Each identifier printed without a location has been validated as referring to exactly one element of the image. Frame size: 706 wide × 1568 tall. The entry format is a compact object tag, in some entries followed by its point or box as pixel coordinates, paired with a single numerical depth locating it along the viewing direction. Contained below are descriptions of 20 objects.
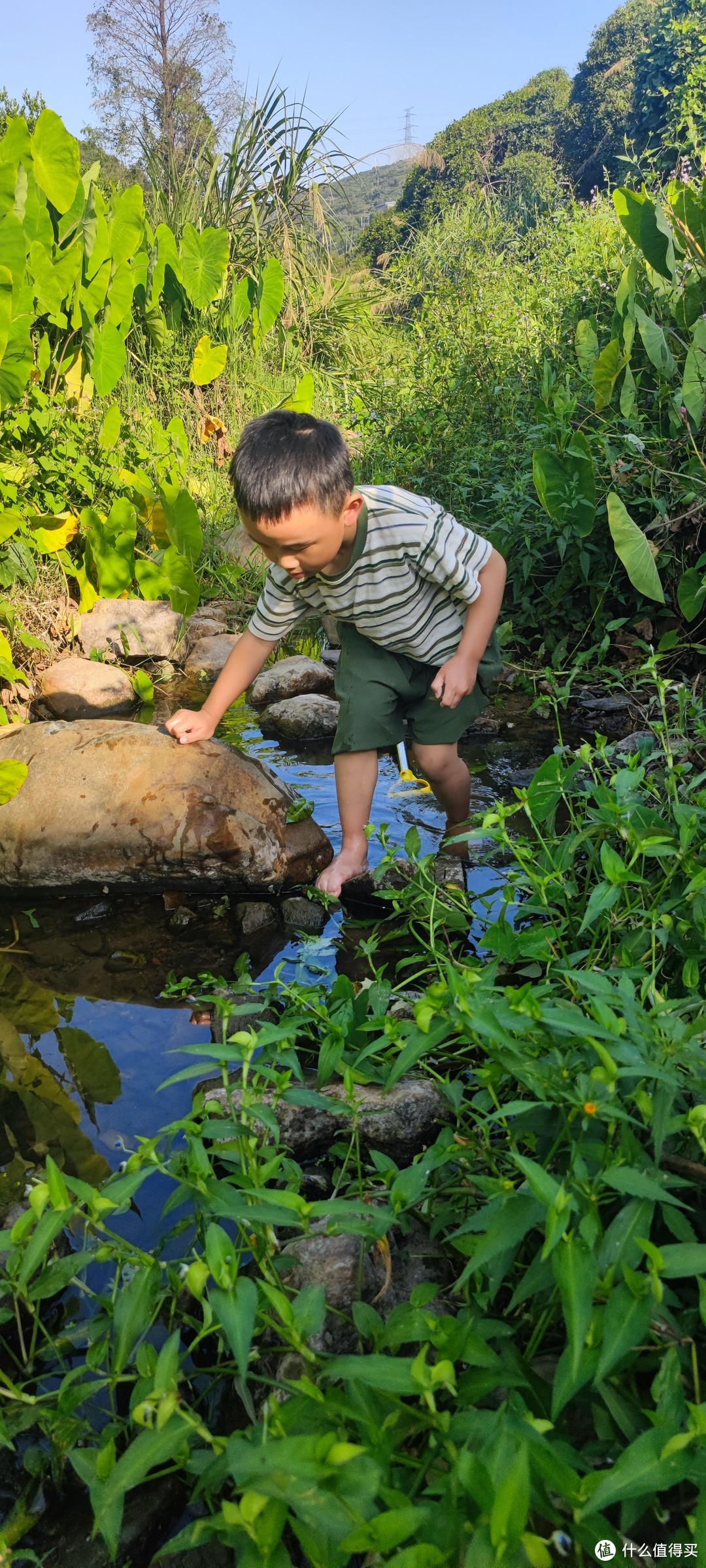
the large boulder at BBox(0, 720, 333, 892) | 2.64
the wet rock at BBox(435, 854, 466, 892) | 2.38
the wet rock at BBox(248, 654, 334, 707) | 4.26
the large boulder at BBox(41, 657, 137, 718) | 4.05
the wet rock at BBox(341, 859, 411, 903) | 2.62
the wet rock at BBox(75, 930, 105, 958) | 2.47
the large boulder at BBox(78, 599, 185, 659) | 4.46
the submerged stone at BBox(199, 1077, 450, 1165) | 1.63
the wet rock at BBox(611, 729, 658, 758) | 3.06
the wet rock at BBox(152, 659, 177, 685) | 4.52
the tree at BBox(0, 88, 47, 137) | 12.49
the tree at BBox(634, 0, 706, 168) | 25.03
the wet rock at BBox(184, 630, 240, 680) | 4.59
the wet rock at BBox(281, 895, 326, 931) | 2.55
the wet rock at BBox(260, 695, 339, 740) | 3.84
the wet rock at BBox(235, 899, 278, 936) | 2.51
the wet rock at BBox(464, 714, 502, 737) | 3.66
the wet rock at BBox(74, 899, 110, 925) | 2.60
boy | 2.21
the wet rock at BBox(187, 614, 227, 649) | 4.92
